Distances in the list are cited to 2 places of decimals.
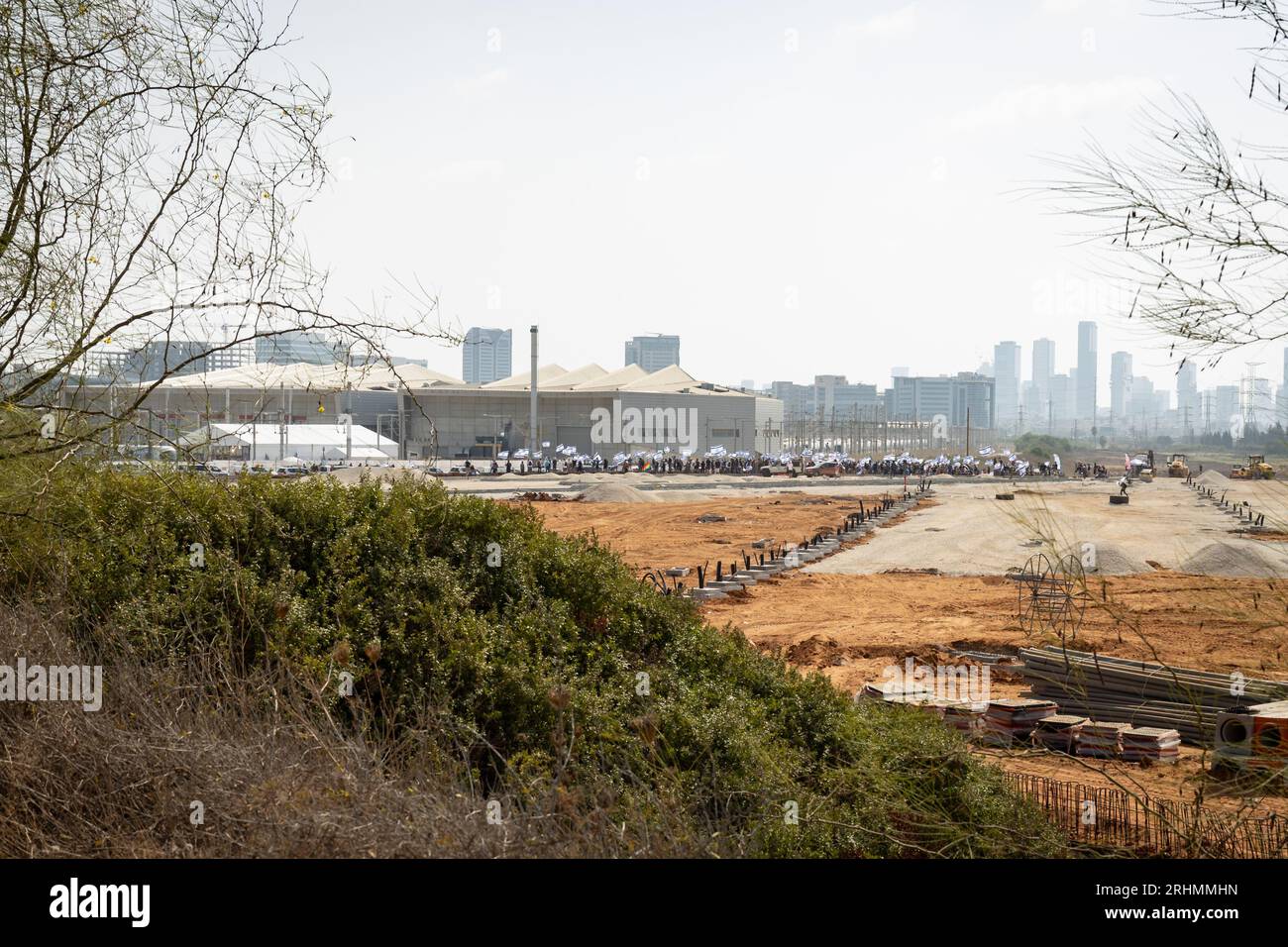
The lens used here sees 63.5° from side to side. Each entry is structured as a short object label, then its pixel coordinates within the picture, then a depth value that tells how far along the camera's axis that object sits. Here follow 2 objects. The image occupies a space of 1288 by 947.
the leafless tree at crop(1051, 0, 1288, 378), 4.77
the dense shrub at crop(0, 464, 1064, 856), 7.53
